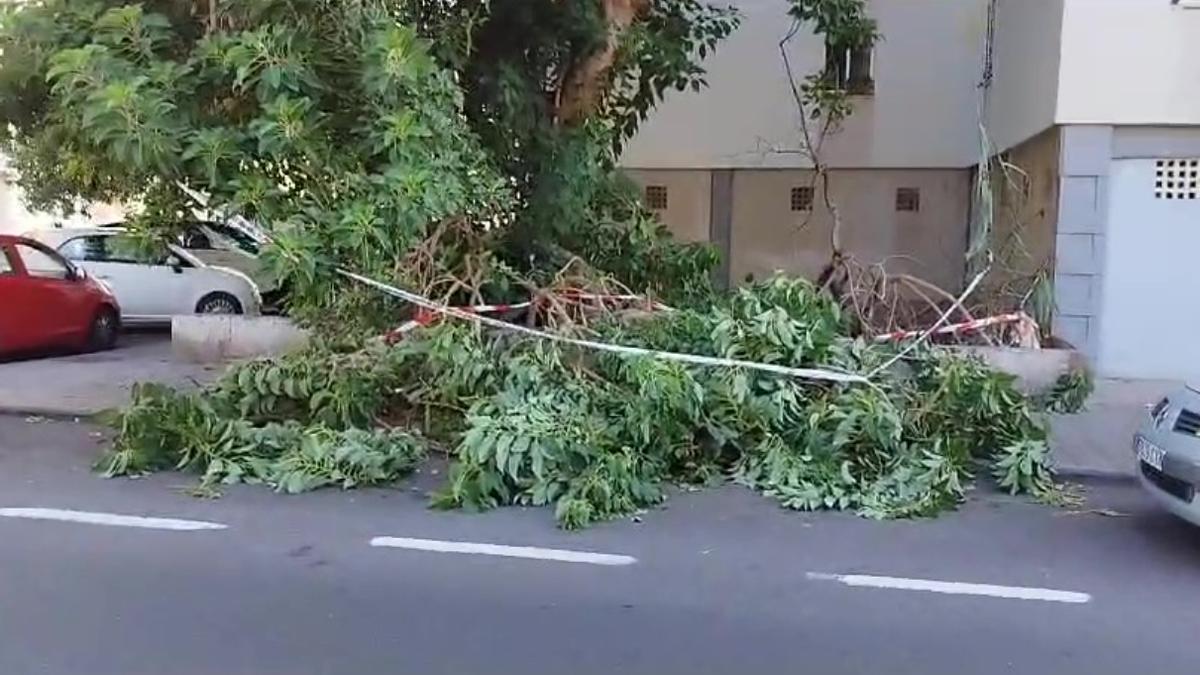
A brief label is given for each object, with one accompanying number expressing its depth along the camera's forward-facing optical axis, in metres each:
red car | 12.46
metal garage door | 11.52
